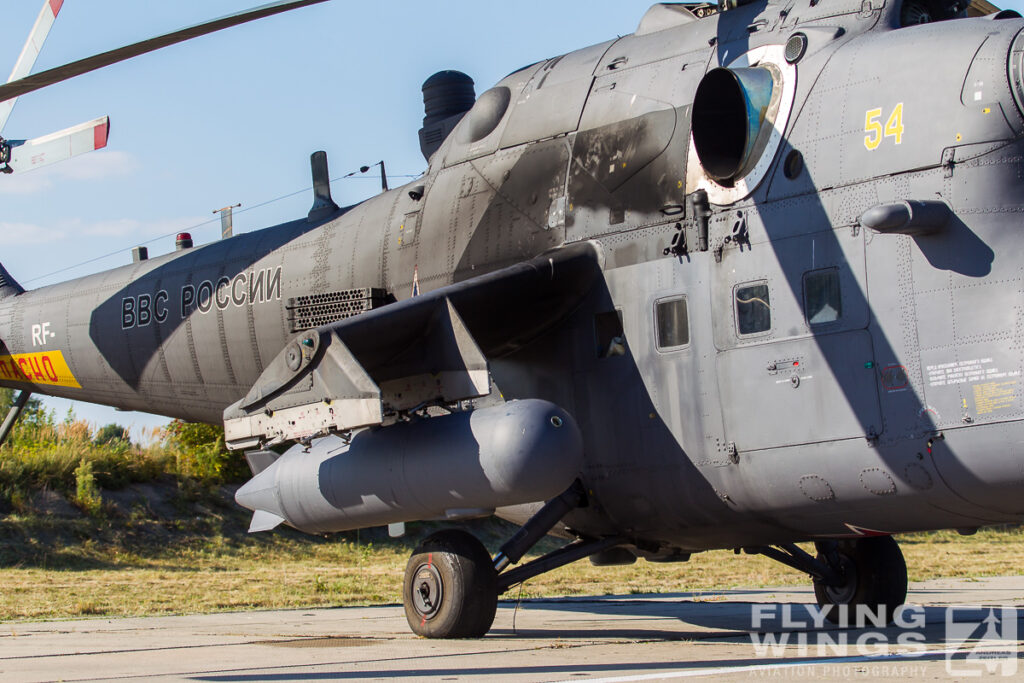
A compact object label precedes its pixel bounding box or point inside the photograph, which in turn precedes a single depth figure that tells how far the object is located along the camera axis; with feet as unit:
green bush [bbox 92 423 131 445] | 81.89
